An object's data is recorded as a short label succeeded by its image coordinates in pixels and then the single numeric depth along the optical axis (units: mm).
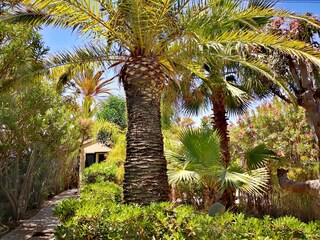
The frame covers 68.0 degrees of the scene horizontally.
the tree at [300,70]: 6996
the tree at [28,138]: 7744
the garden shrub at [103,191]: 6505
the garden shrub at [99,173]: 10558
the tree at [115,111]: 29510
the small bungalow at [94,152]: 22495
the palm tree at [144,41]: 4578
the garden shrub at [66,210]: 3962
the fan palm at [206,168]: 5858
